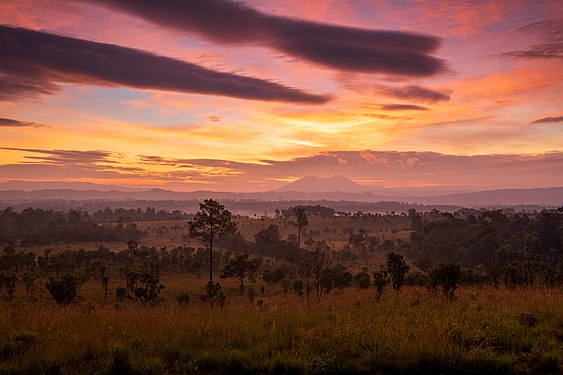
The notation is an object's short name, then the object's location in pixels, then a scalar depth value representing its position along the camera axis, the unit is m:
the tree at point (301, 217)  114.69
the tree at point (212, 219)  60.74
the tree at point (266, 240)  122.44
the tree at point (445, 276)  19.55
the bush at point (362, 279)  58.59
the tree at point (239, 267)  67.65
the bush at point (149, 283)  39.80
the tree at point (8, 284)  49.01
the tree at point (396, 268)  25.48
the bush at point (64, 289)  35.62
